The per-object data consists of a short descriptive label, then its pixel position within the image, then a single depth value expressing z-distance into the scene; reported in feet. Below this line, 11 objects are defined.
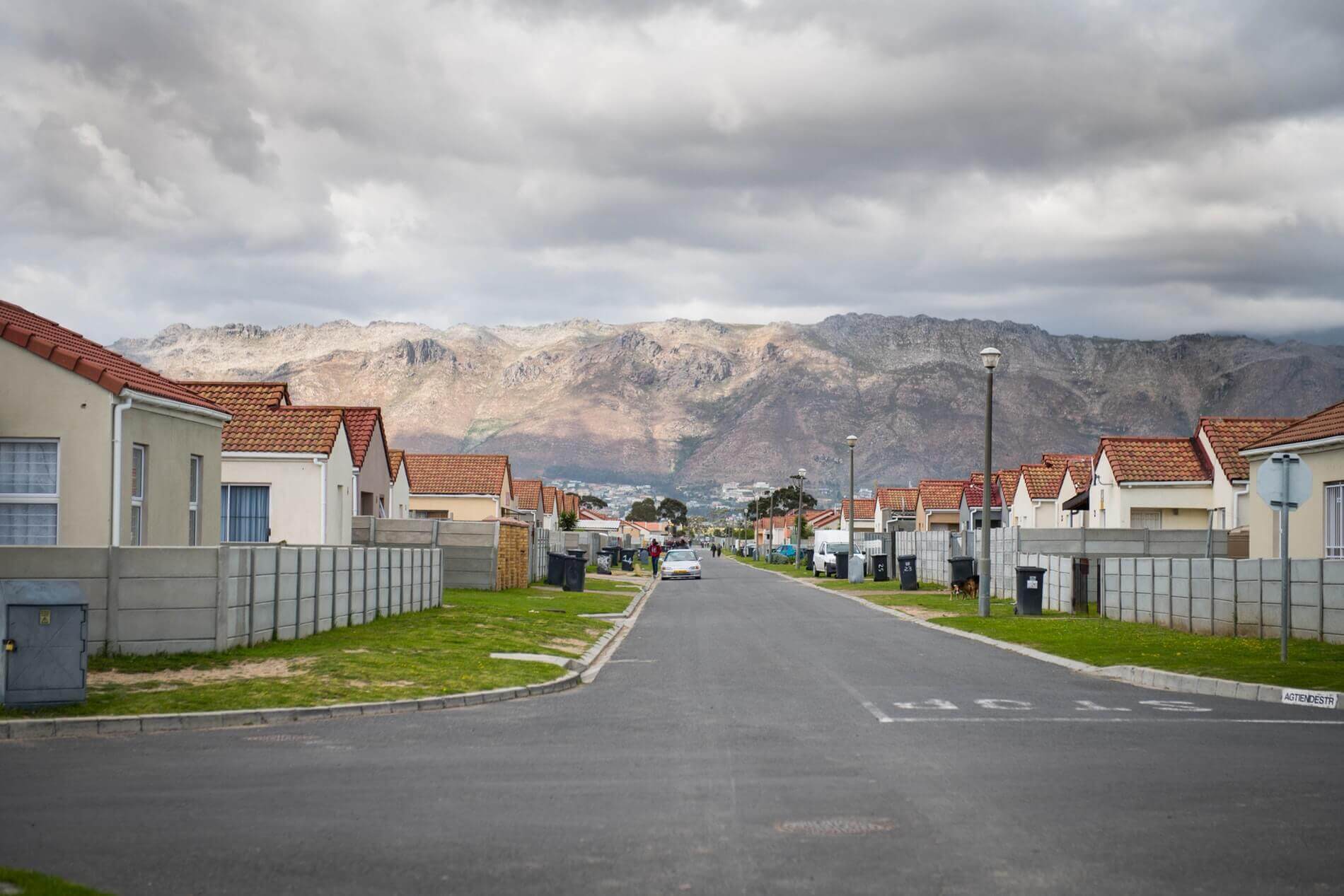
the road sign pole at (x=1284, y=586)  58.95
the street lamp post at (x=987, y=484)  100.48
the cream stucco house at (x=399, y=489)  168.25
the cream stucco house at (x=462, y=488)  221.05
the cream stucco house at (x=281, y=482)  117.60
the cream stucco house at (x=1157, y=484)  157.58
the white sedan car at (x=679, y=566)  207.31
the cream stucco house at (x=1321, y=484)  84.79
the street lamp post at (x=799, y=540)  265.13
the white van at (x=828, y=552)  218.79
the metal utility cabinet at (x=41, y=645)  42.75
